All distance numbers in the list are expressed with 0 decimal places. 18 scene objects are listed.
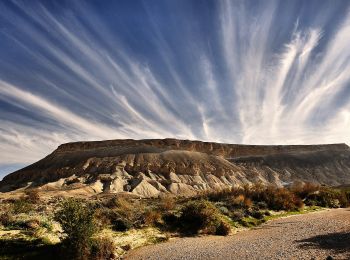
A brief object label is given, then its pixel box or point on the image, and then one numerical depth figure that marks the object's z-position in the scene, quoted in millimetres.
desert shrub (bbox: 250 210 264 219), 22153
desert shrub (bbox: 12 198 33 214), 21509
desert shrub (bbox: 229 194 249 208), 24078
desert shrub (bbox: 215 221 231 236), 17908
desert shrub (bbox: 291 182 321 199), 30770
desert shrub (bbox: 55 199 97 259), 13223
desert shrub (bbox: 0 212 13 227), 16953
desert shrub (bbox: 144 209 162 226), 18558
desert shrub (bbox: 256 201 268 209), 25172
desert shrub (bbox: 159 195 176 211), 21781
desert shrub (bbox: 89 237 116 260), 13406
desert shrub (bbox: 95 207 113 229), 17566
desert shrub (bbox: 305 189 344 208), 28953
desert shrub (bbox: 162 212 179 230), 18891
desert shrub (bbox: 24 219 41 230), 16462
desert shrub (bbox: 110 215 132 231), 17719
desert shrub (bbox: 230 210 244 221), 21156
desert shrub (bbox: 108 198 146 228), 18511
